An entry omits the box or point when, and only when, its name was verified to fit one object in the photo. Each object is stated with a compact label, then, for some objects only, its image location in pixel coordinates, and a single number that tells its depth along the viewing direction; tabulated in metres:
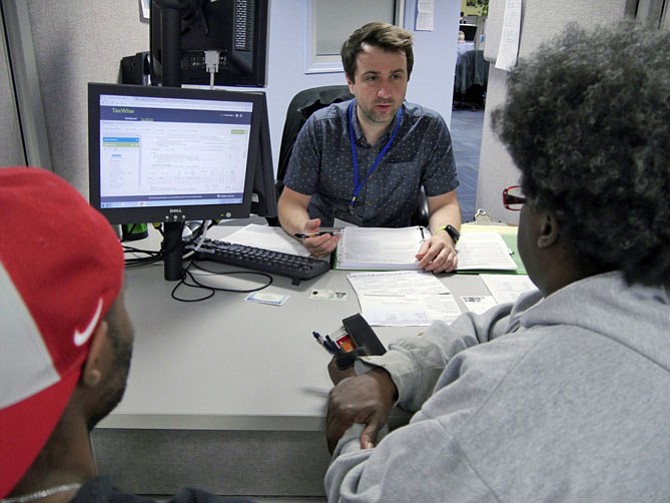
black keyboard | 1.42
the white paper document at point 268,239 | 1.59
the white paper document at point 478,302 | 1.28
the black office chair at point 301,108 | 2.29
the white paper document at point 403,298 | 1.23
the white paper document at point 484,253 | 1.49
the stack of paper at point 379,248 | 1.49
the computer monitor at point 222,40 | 1.51
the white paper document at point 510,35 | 2.16
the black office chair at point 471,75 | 8.62
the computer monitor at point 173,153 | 1.26
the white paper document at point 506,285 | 1.35
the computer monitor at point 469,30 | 9.22
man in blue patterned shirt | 1.92
